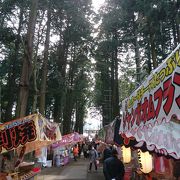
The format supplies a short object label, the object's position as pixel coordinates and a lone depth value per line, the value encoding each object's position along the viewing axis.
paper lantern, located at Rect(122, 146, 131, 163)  7.81
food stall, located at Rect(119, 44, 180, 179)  2.37
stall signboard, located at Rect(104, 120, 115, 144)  9.65
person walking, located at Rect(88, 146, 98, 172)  12.72
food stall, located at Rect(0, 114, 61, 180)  5.58
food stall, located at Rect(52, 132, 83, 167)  15.38
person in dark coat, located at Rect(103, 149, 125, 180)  5.47
